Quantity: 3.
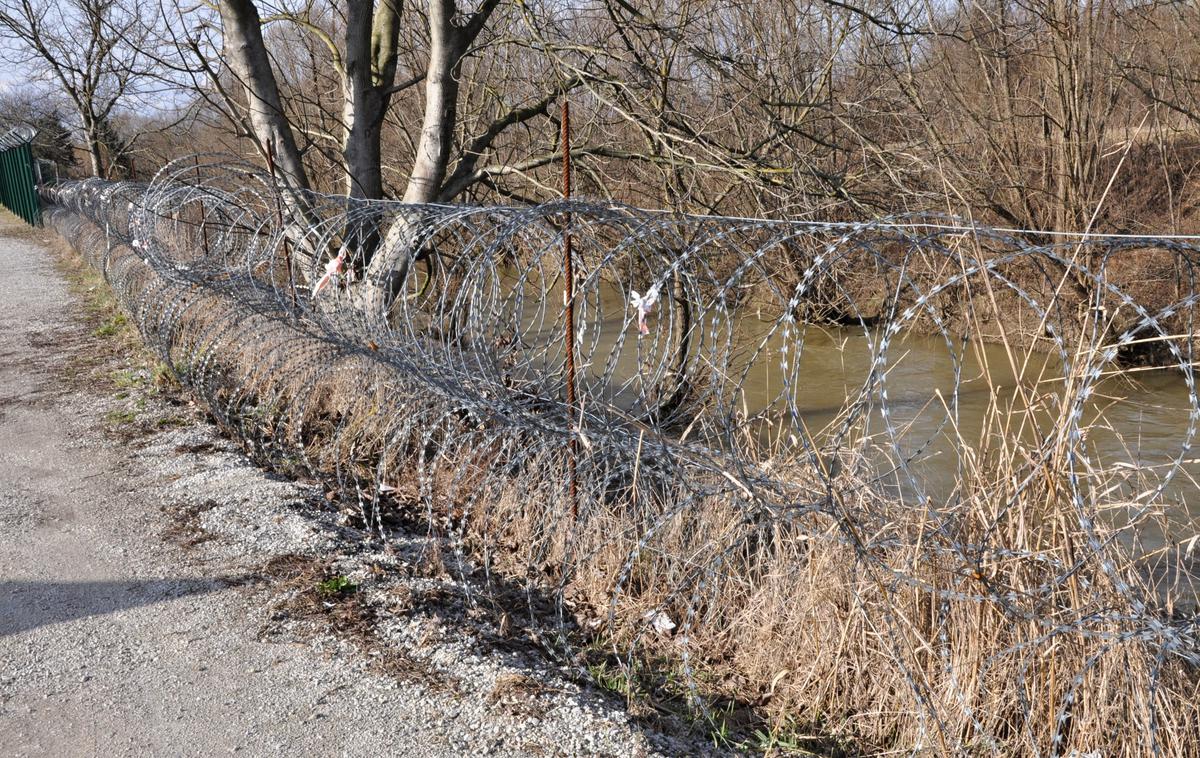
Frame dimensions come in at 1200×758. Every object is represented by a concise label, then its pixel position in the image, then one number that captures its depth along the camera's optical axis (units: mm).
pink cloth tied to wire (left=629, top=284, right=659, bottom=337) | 3738
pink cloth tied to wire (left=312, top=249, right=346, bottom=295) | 5547
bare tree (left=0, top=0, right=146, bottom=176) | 21906
